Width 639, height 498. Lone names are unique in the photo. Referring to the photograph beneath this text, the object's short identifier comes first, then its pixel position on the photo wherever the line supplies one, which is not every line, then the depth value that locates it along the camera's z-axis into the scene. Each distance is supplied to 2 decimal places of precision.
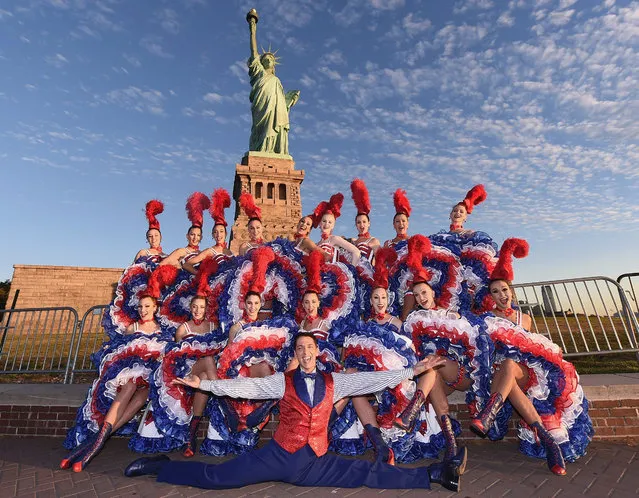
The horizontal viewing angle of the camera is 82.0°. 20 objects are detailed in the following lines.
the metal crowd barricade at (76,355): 6.02
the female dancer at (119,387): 3.89
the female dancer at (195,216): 5.48
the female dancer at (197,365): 3.90
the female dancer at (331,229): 4.80
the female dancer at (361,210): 5.35
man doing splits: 2.87
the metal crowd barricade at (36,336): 6.35
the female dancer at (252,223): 5.21
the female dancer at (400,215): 5.11
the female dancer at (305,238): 4.76
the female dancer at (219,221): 5.20
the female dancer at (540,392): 3.35
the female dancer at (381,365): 3.45
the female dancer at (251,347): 3.66
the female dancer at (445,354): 3.38
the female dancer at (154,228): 5.45
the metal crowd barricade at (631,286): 5.56
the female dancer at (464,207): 5.01
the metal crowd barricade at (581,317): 5.15
